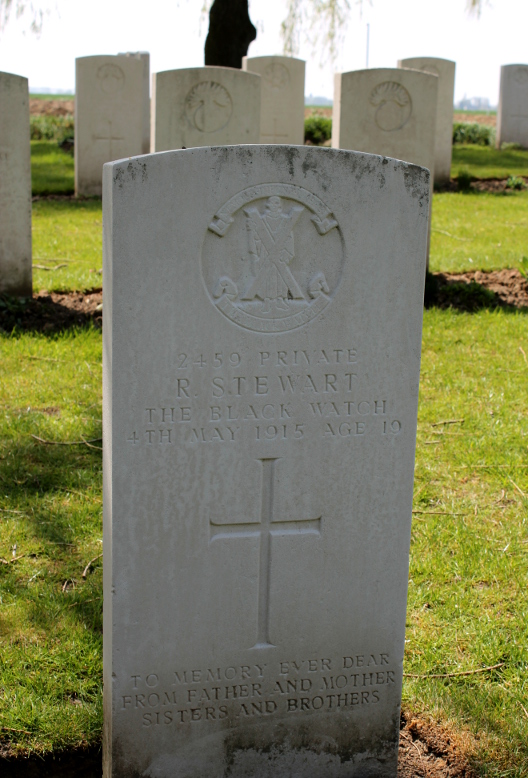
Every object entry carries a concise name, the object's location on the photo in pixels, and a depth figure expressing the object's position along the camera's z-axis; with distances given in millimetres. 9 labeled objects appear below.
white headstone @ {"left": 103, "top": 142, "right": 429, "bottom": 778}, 2264
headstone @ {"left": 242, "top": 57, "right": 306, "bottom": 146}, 13719
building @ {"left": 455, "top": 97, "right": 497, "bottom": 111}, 114581
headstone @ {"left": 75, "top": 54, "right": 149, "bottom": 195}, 11914
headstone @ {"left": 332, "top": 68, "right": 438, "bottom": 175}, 8031
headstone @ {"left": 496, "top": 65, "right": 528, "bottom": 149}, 17312
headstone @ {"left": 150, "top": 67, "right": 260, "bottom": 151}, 7785
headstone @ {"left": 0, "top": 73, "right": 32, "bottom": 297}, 6766
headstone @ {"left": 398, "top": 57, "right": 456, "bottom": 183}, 14203
